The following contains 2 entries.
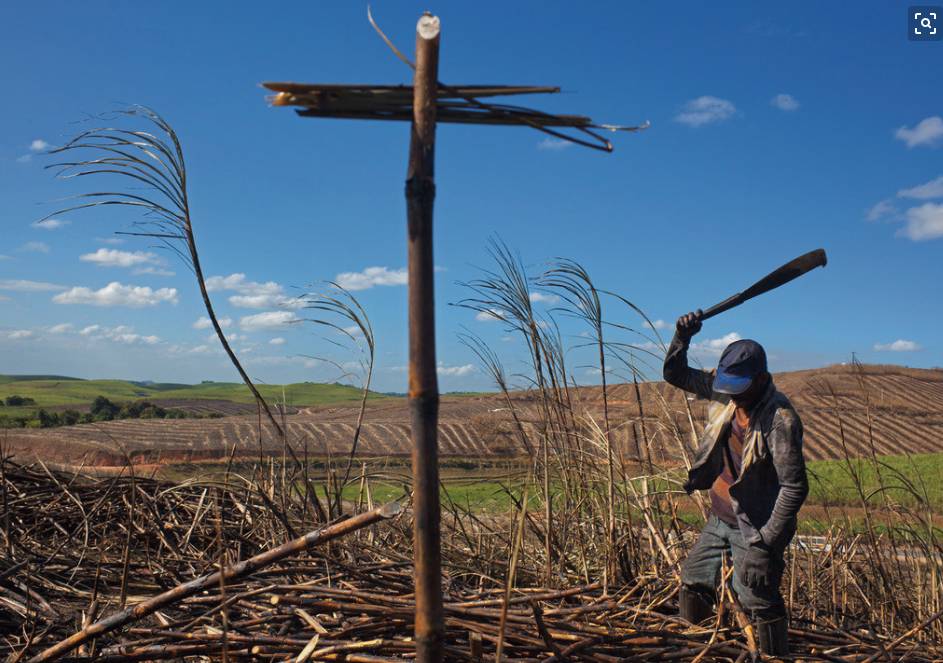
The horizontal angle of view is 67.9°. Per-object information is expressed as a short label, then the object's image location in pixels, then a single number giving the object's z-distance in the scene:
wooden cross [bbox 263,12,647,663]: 1.11
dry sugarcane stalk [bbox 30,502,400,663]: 1.37
